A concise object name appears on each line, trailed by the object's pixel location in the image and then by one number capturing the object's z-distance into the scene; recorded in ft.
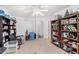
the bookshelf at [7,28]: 6.42
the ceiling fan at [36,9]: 8.02
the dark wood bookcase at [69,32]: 5.69
